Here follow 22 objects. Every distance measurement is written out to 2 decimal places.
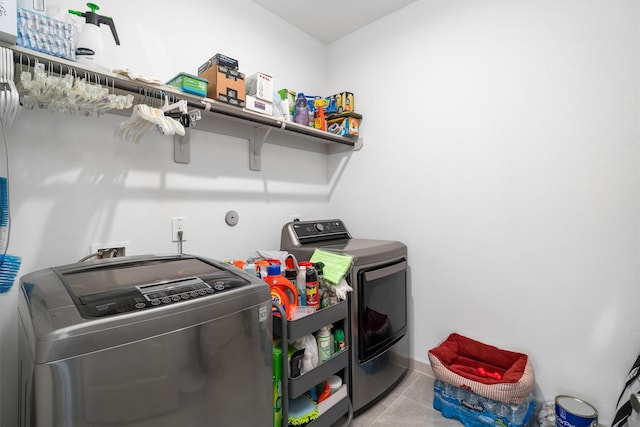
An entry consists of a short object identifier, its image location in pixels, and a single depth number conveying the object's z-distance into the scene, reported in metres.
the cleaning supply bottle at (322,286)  1.39
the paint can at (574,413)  1.31
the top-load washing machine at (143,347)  0.63
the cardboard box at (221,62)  1.41
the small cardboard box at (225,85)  1.40
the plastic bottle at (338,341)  1.44
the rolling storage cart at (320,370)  1.17
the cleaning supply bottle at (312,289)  1.33
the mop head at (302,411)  1.24
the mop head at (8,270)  1.00
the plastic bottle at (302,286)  1.33
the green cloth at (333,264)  1.43
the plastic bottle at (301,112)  1.97
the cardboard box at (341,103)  2.21
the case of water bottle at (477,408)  1.42
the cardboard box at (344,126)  2.15
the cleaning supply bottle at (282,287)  1.26
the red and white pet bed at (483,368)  1.39
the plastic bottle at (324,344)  1.35
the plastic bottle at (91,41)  1.09
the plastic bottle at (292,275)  1.37
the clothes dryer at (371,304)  1.54
